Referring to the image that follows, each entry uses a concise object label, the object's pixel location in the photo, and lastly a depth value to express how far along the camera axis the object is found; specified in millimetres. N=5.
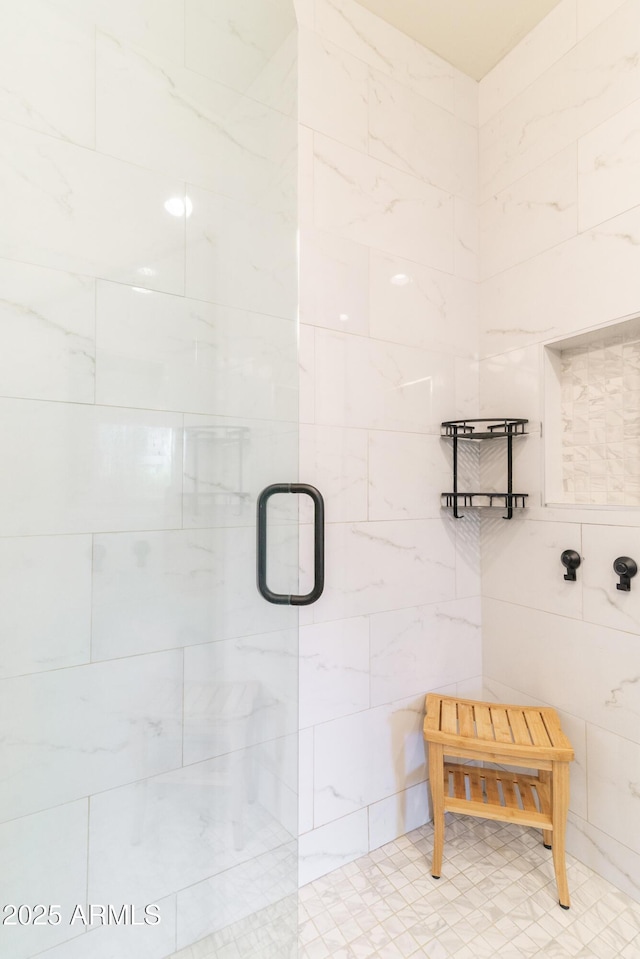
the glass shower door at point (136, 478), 720
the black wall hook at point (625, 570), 1194
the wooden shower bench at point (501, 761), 1181
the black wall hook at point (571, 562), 1336
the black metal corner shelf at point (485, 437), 1466
